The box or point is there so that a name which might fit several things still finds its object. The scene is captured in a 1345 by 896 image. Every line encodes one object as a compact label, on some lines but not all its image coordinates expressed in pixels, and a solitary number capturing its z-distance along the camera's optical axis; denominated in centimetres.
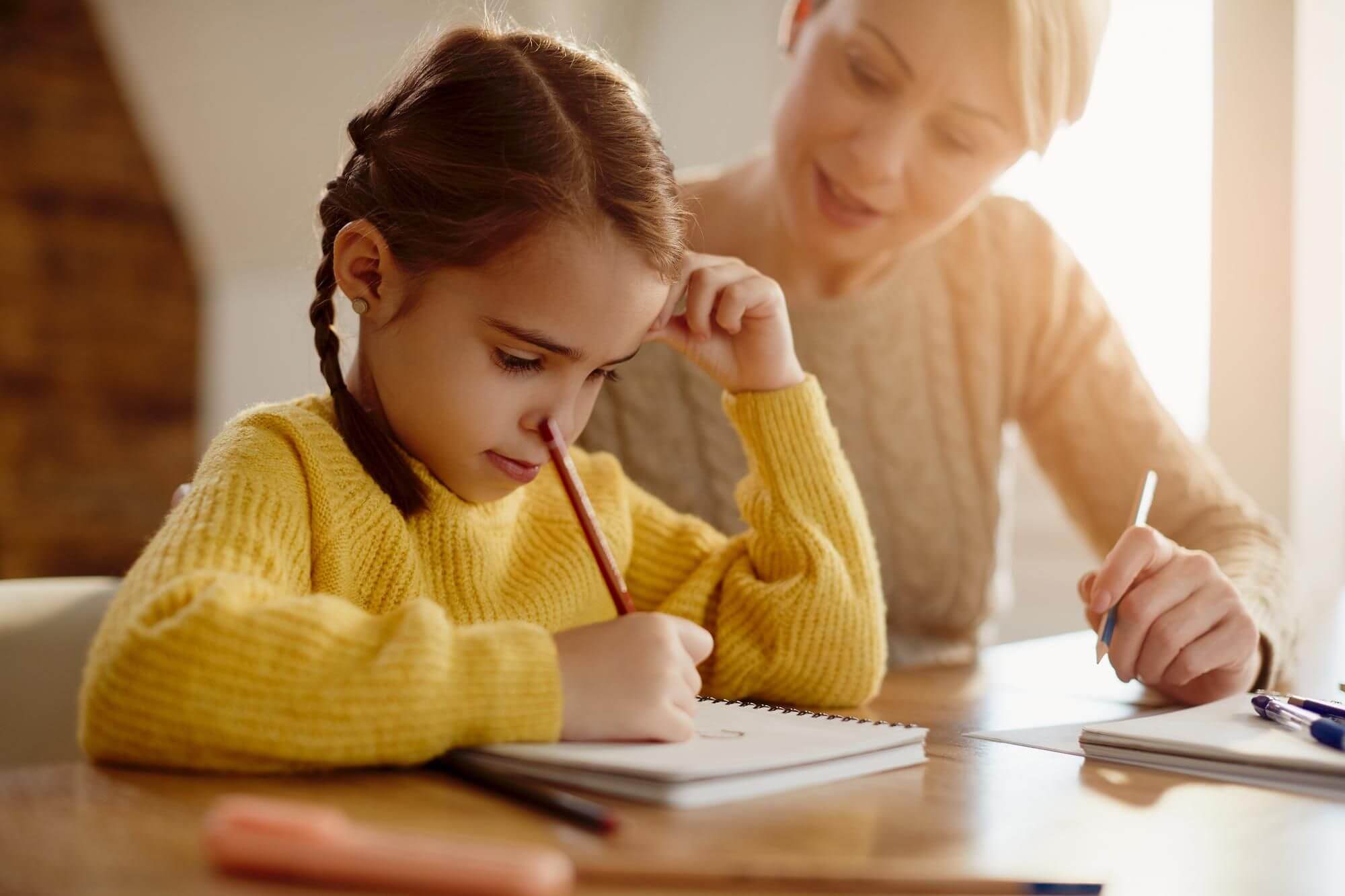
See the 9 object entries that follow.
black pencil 54
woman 131
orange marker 42
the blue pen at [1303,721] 80
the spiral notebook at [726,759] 60
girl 63
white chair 94
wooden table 50
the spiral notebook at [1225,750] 75
